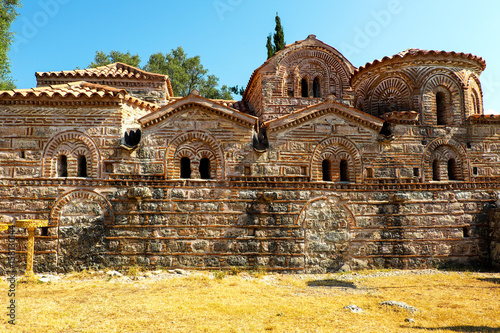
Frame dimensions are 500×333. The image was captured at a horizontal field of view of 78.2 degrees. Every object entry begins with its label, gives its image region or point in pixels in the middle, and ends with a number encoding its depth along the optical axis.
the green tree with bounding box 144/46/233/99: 24.23
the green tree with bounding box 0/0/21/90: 15.65
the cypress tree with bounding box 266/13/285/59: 19.60
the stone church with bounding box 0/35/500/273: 8.70
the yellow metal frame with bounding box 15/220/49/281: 7.79
